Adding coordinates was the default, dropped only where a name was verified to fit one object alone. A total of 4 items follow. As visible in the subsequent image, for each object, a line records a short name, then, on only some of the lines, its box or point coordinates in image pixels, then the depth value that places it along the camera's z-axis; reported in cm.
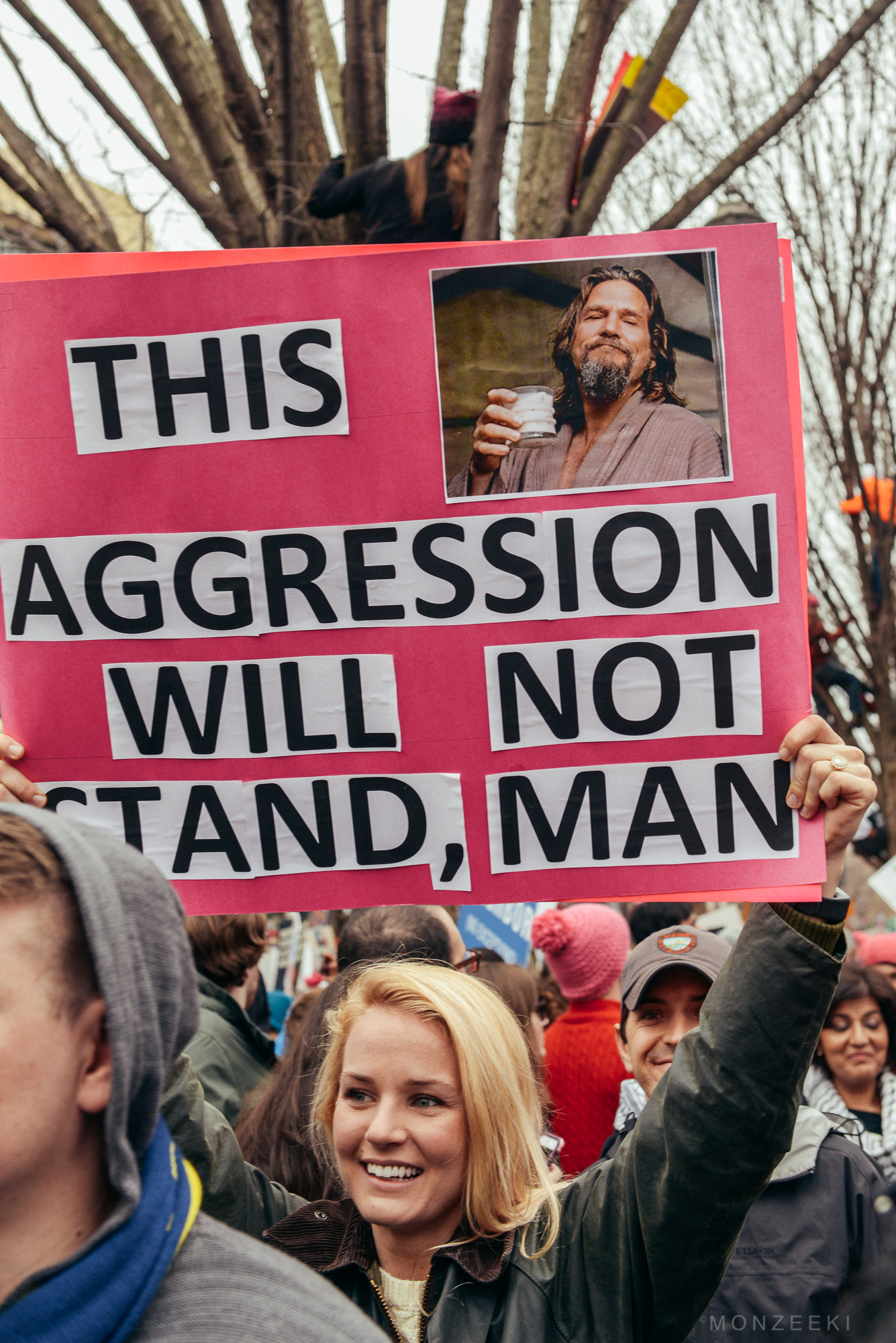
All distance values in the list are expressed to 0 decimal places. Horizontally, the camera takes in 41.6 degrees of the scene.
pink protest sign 199
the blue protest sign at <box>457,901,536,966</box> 488
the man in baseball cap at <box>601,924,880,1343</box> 231
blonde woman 160
